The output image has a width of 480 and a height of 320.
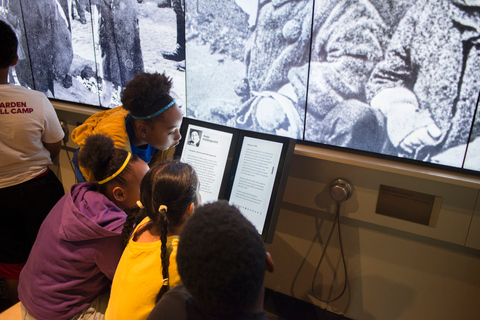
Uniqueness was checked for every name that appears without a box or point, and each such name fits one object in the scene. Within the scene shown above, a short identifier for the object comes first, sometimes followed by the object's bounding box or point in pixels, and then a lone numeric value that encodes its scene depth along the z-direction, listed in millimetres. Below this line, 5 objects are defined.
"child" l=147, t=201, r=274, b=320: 692
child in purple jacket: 1188
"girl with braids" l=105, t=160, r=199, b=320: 1028
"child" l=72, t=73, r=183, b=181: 1593
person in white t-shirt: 1714
